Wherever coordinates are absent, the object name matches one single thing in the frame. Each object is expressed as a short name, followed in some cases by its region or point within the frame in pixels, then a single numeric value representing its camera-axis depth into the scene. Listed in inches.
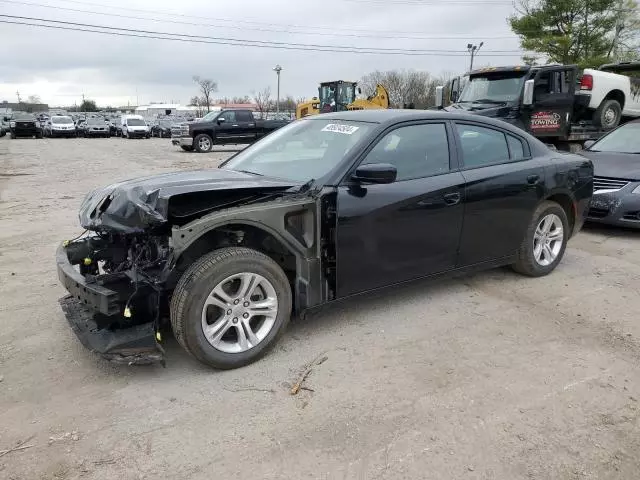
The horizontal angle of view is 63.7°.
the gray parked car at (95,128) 1525.6
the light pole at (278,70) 1942.2
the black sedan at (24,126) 1417.3
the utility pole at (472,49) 1572.3
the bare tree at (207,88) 3371.1
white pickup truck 478.0
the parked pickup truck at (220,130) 845.8
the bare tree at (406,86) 2341.3
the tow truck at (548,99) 440.8
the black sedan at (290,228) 121.8
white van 1432.1
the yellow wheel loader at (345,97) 893.8
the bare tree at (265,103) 3368.6
